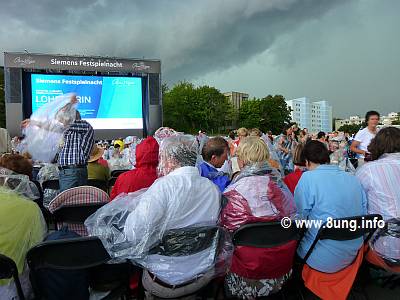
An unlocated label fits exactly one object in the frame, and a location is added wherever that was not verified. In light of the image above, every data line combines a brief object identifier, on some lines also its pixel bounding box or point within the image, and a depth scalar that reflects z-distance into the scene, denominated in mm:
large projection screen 13578
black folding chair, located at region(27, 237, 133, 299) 1743
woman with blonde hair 2113
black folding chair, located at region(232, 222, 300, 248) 1980
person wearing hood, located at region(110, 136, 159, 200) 2859
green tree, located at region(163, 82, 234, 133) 52500
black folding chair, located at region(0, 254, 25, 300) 1712
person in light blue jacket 2219
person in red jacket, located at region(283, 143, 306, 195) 3204
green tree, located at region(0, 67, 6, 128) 34344
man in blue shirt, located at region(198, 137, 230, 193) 3074
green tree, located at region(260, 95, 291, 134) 66812
